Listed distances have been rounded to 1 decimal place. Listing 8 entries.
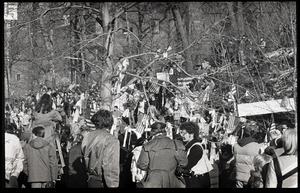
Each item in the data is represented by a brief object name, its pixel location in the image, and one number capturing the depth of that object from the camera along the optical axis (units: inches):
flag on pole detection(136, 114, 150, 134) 592.6
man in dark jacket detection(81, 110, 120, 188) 312.0
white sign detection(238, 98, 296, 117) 573.9
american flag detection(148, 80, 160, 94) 736.0
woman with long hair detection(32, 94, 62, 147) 507.2
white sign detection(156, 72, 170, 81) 639.6
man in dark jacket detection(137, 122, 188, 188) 323.0
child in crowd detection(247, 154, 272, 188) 327.0
